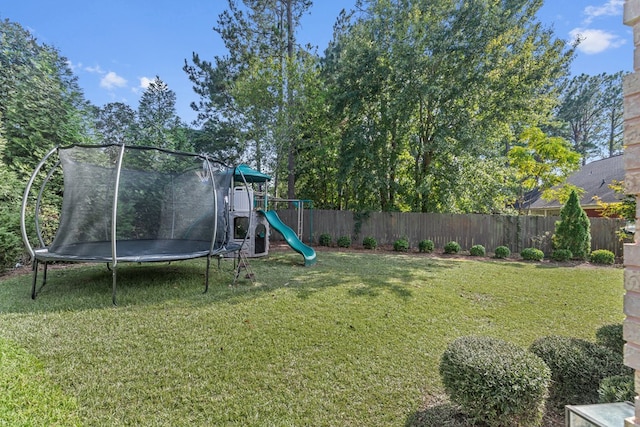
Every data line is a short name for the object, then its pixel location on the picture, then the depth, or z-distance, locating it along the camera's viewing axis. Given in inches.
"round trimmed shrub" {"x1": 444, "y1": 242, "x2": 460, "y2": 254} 364.9
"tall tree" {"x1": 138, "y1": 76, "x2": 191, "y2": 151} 413.4
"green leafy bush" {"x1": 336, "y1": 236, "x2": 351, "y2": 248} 410.9
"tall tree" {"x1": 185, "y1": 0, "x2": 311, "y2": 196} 412.5
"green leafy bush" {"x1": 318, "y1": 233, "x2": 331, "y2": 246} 426.7
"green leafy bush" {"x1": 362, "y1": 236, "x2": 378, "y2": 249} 405.3
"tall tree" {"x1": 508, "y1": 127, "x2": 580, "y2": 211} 424.2
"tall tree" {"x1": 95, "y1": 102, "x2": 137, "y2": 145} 417.9
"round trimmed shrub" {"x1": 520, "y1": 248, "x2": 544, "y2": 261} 324.8
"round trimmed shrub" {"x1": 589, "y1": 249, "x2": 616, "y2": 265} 300.7
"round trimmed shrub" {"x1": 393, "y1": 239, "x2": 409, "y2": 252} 390.9
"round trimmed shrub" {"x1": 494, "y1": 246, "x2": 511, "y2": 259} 335.6
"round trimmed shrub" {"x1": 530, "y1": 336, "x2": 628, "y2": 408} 72.9
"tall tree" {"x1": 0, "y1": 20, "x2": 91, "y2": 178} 247.1
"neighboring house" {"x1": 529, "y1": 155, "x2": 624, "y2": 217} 534.6
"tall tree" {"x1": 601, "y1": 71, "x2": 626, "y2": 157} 886.0
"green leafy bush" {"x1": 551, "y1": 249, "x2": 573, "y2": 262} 315.7
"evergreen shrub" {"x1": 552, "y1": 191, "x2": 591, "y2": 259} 319.9
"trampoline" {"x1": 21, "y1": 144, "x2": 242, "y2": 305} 185.2
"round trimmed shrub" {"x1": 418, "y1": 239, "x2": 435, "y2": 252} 381.4
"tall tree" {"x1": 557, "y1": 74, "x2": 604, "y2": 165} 893.2
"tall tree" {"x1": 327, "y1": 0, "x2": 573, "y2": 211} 380.8
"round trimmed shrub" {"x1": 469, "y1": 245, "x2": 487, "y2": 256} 349.7
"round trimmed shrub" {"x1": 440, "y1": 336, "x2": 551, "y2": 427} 62.8
